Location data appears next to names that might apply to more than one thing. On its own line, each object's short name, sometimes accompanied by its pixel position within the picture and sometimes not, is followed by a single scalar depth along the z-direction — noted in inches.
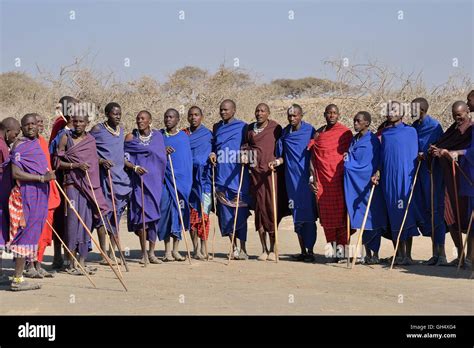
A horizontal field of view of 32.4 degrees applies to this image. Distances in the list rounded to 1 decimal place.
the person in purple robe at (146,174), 427.8
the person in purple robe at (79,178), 387.9
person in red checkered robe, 429.4
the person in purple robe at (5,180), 346.3
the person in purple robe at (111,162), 411.8
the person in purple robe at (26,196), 341.1
